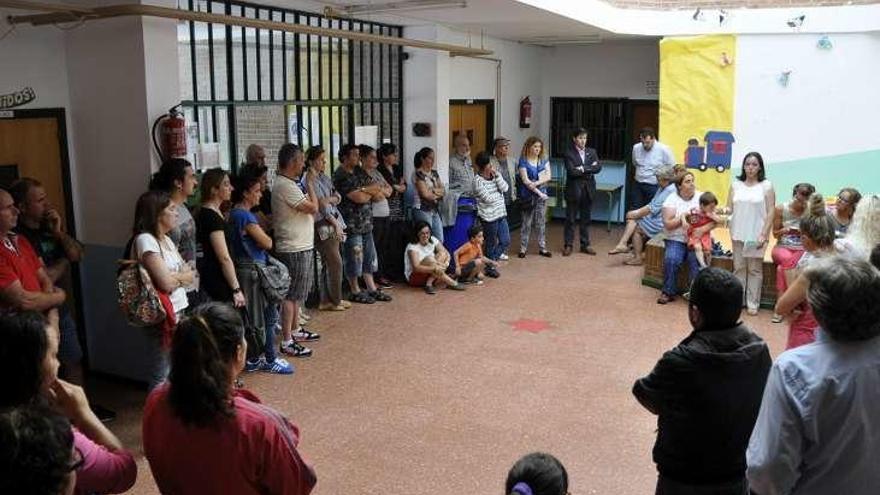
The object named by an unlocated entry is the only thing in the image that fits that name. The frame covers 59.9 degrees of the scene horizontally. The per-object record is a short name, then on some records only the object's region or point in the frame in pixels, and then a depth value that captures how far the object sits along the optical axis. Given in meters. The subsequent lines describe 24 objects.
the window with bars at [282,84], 5.63
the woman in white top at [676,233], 6.88
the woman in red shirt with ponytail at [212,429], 1.90
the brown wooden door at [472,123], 9.20
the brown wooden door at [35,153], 4.49
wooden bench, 6.70
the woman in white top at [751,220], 6.44
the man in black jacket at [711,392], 2.27
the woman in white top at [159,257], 3.95
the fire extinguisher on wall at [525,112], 10.85
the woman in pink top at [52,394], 1.87
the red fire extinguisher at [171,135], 4.66
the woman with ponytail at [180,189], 4.36
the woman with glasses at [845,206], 5.45
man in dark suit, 9.05
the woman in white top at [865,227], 4.26
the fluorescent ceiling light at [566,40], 10.09
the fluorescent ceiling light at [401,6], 6.28
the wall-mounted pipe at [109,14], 4.17
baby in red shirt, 6.75
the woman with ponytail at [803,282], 3.29
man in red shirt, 3.64
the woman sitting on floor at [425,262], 7.25
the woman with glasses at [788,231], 5.71
